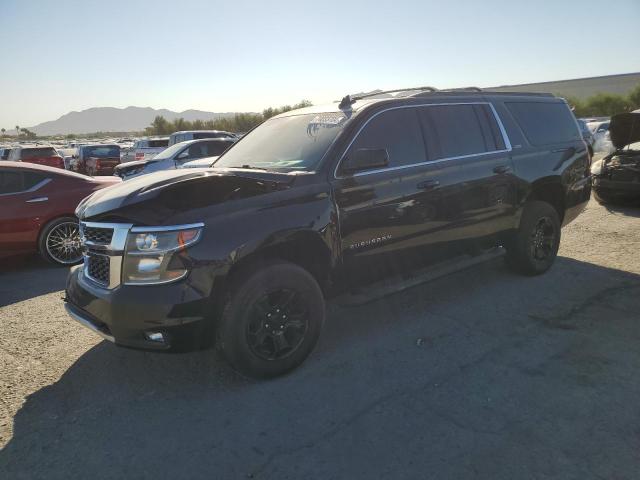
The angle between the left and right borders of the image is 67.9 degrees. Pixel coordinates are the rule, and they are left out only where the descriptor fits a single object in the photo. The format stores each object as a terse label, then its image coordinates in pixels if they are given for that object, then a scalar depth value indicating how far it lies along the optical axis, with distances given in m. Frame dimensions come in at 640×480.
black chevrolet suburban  3.02
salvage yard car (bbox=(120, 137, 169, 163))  19.48
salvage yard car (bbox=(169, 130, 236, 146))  18.19
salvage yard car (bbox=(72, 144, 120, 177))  19.23
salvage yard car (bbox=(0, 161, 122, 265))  6.38
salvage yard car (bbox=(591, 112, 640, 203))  8.68
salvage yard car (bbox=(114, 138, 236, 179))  12.29
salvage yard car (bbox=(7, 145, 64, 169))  16.87
